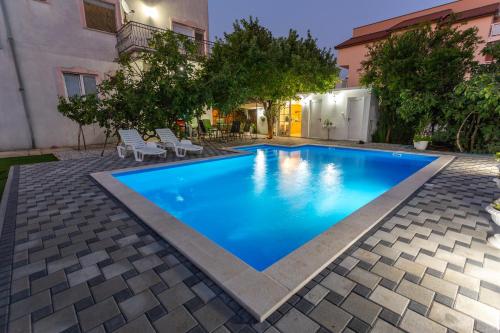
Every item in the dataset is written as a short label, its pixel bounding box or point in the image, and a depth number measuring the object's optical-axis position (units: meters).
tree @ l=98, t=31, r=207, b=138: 7.63
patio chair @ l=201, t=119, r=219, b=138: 12.02
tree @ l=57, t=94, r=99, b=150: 7.36
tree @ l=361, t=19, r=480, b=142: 8.23
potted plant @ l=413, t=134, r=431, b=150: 8.95
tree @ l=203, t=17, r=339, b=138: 9.69
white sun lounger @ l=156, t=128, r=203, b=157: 7.68
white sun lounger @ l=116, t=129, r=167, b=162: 6.85
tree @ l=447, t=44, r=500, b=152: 6.81
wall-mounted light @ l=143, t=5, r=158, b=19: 11.07
